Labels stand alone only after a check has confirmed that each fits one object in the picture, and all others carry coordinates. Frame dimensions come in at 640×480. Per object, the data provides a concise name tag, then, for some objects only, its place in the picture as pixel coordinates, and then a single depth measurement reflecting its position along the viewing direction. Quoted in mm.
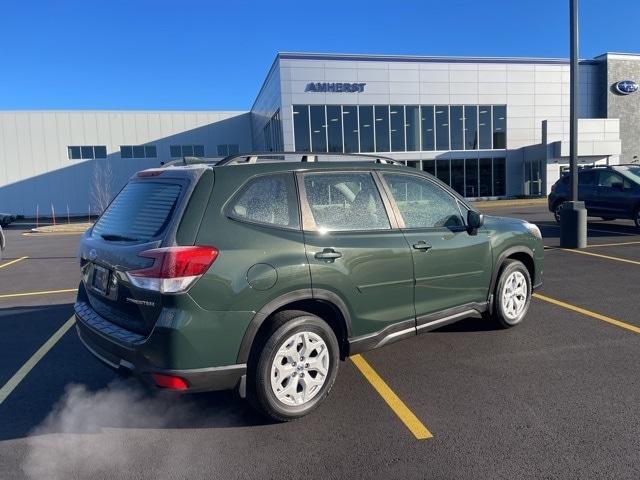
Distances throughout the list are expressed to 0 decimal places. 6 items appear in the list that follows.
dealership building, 29234
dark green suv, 2967
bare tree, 37312
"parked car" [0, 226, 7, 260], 11902
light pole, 9641
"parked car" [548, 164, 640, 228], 12602
